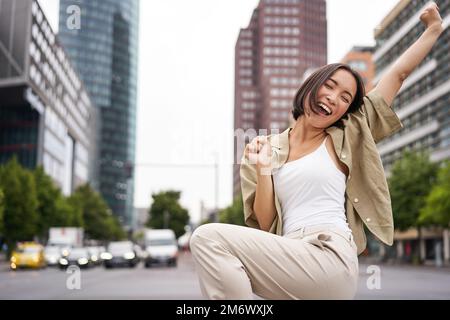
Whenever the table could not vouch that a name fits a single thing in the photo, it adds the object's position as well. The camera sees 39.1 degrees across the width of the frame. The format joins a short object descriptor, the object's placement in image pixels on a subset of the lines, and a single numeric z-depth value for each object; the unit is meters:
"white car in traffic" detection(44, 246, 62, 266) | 37.31
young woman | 1.43
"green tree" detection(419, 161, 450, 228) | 33.53
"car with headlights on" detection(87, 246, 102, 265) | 35.70
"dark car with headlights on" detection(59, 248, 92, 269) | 30.70
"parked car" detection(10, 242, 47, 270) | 31.14
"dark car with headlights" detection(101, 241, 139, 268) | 33.69
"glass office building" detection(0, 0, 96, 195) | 47.18
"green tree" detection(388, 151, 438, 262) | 40.12
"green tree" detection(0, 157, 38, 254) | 43.12
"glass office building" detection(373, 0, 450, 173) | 42.62
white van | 33.78
